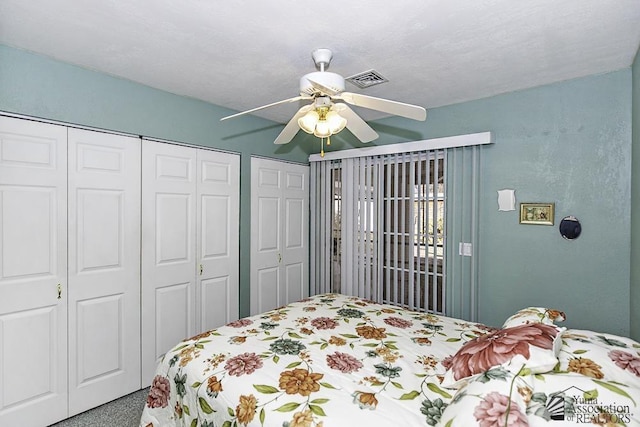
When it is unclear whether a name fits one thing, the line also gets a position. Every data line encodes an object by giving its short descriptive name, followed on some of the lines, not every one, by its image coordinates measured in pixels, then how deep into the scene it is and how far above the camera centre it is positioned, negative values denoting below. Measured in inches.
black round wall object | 102.7 -4.4
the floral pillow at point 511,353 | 46.8 -20.4
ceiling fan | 73.0 +24.6
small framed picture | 107.7 -0.1
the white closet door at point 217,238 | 126.2 -10.4
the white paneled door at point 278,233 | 145.3 -9.8
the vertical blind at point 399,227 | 124.6 -6.2
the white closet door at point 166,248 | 111.7 -12.8
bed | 42.8 -29.6
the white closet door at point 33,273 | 85.2 -16.3
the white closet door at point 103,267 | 96.7 -17.0
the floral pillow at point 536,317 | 64.8 -20.3
